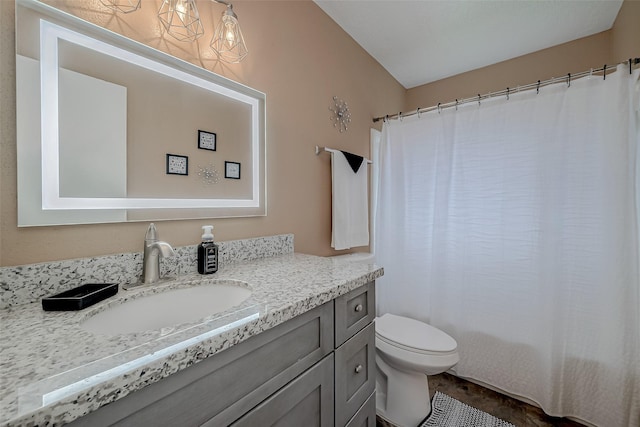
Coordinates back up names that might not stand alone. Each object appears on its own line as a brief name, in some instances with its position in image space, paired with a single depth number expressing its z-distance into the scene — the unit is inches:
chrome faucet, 34.9
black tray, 25.9
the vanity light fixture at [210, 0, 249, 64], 44.8
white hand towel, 71.1
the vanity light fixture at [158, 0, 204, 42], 39.8
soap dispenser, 40.2
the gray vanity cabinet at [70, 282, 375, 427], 18.6
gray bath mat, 57.8
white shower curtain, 54.8
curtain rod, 54.9
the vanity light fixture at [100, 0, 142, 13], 34.9
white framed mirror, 29.6
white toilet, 54.0
